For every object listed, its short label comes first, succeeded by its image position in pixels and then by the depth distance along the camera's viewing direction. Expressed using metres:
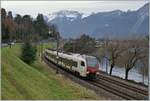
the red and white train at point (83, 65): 34.19
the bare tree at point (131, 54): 47.42
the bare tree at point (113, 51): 52.38
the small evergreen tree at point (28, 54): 42.16
